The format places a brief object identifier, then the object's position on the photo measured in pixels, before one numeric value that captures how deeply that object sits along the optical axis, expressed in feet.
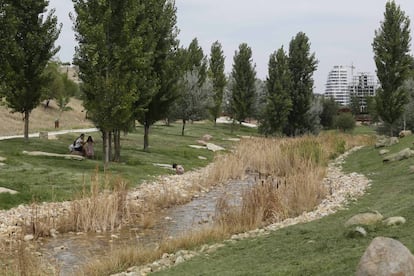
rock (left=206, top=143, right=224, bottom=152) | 108.84
